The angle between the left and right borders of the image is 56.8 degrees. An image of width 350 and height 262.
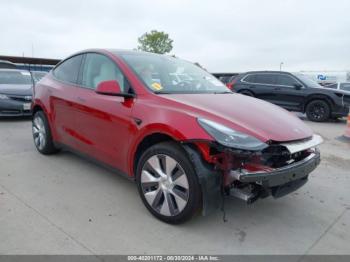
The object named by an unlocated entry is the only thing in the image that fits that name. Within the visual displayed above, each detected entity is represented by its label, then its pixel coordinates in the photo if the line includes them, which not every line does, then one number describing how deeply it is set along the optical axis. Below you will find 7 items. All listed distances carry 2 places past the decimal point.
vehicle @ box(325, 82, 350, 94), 15.63
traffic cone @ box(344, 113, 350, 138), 7.74
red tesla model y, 2.69
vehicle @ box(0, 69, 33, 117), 7.89
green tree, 50.47
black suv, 10.48
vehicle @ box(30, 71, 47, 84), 11.60
